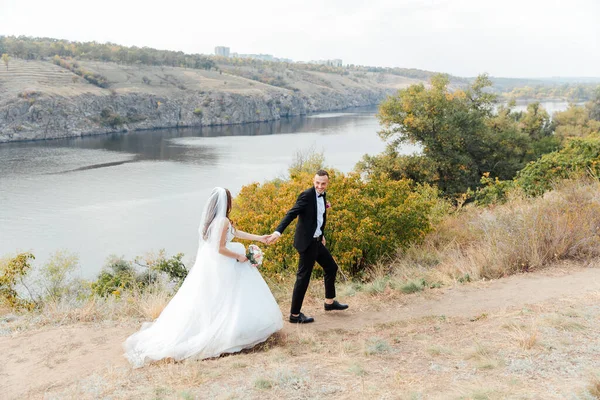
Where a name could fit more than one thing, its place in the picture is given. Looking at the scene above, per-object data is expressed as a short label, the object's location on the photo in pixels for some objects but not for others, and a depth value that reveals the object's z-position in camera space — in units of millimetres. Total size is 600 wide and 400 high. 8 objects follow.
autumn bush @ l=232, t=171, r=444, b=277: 9688
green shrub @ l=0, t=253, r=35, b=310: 12789
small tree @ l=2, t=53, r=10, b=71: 99375
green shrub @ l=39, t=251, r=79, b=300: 17344
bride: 5051
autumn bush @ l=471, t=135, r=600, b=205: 13523
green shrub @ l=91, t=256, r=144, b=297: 15273
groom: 5723
